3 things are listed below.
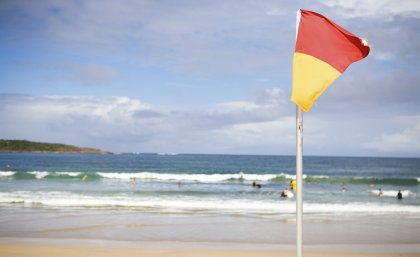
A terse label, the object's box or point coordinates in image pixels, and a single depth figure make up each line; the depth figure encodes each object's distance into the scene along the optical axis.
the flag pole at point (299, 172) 3.89
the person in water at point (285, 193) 25.20
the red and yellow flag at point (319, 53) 3.96
